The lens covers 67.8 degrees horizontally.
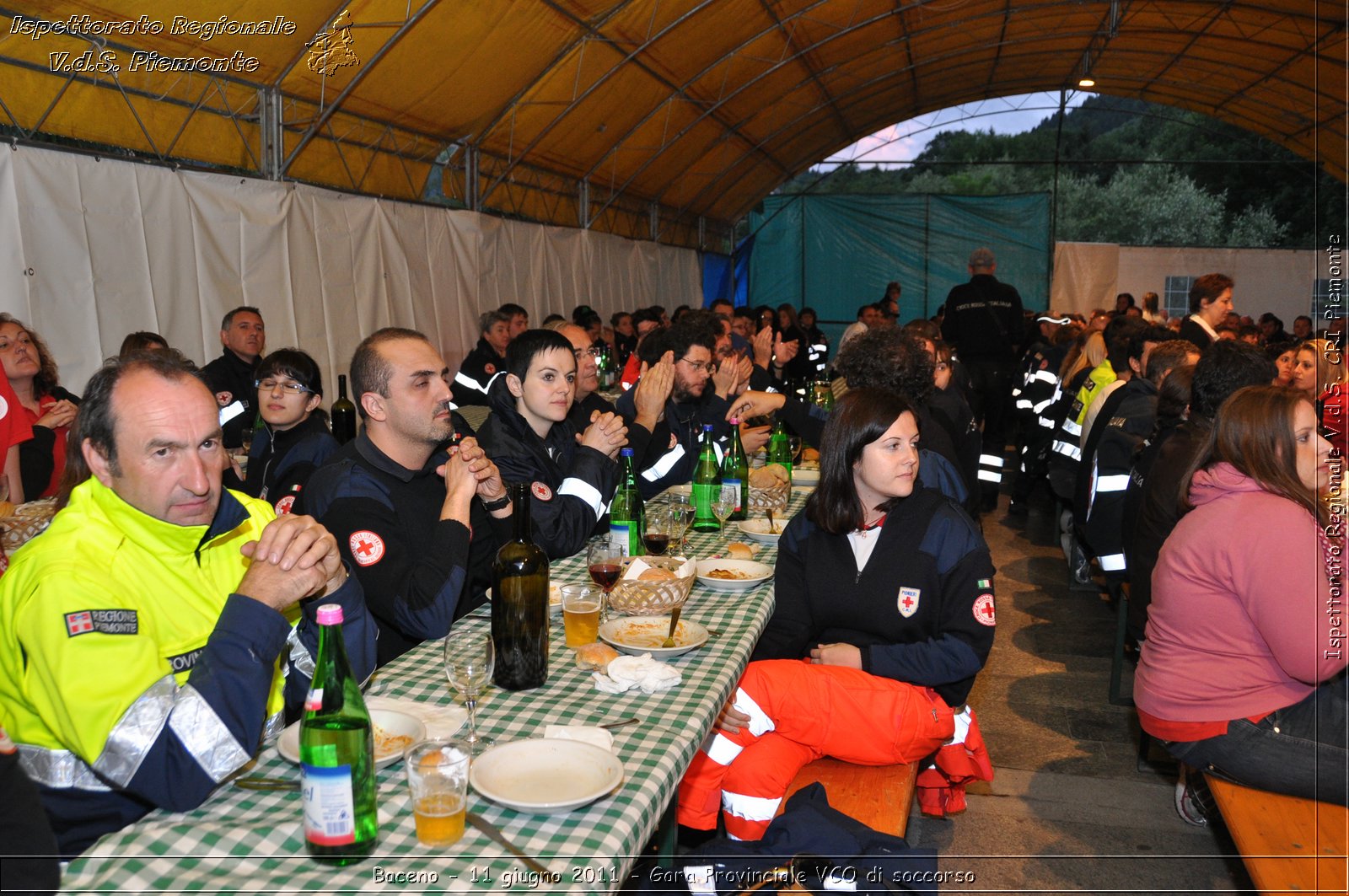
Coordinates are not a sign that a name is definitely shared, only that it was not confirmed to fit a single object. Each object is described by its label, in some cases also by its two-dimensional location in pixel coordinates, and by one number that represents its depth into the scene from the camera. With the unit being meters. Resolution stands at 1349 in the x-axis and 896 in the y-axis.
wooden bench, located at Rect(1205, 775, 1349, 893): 2.29
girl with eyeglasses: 4.23
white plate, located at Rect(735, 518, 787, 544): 3.57
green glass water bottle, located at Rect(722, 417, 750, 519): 4.32
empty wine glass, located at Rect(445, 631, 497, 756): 1.89
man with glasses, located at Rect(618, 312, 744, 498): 5.06
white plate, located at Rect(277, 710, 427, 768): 1.80
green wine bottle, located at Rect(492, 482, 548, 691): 2.13
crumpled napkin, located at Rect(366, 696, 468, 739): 1.95
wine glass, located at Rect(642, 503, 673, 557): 3.07
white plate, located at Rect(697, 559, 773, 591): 2.99
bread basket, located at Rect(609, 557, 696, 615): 2.63
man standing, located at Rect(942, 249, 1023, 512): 9.84
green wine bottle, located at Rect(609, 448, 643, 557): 3.27
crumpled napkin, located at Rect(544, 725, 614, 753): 1.89
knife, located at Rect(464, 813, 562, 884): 1.48
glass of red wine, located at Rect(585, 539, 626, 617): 2.60
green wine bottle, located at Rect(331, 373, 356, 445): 6.60
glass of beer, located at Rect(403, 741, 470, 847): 1.56
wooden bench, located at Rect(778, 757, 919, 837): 2.56
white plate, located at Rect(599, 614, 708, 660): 2.37
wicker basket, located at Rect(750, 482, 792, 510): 3.94
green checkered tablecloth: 1.47
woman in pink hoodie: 2.64
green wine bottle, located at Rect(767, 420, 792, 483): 4.98
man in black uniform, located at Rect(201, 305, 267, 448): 6.44
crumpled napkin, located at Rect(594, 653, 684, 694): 2.20
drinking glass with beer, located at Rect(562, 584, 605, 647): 2.40
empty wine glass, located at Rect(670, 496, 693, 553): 3.18
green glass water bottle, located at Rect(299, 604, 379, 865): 1.49
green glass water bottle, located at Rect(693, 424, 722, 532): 3.76
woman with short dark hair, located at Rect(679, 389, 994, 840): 2.66
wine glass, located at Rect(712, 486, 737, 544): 3.54
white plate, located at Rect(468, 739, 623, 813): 1.65
